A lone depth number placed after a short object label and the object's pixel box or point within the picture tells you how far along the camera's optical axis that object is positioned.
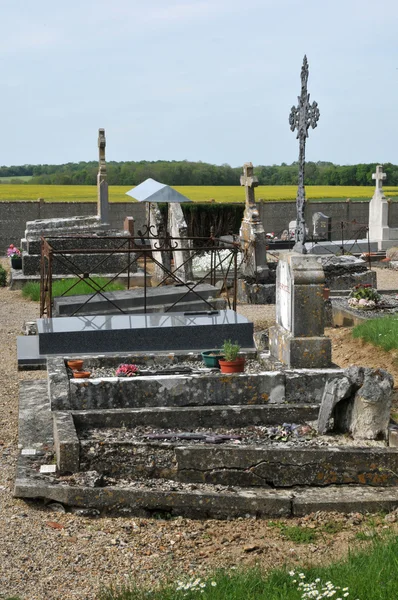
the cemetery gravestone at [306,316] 8.94
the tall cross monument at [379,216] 26.30
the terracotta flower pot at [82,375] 8.73
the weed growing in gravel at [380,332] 11.07
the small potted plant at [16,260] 19.84
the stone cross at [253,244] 17.17
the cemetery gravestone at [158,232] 18.66
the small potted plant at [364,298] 13.90
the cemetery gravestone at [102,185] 22.95
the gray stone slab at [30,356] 10.56
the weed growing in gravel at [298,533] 5.78
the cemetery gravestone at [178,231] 17.88
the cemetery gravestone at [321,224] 27.58
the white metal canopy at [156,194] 18.67
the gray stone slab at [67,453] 6.62
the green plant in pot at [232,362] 8.62
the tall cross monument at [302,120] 10.64
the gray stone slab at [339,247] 22.19
